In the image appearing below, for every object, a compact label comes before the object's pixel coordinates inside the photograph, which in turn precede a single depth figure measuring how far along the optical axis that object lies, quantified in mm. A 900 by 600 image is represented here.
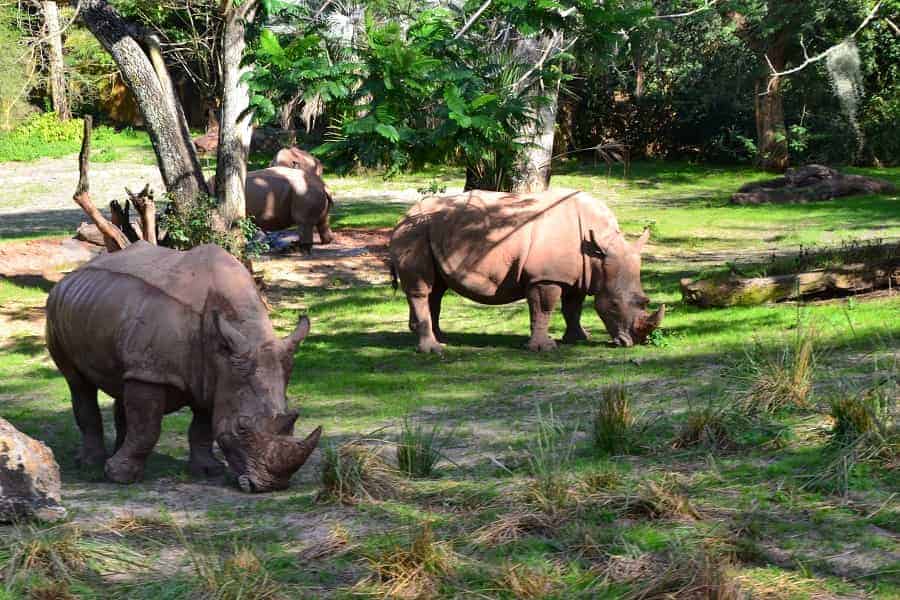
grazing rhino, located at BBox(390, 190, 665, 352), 12680
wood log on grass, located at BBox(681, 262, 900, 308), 13516
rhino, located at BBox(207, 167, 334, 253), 20250
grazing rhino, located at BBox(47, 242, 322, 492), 7719
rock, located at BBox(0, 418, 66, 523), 6637
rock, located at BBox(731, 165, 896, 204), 25172
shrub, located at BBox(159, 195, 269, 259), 16109
